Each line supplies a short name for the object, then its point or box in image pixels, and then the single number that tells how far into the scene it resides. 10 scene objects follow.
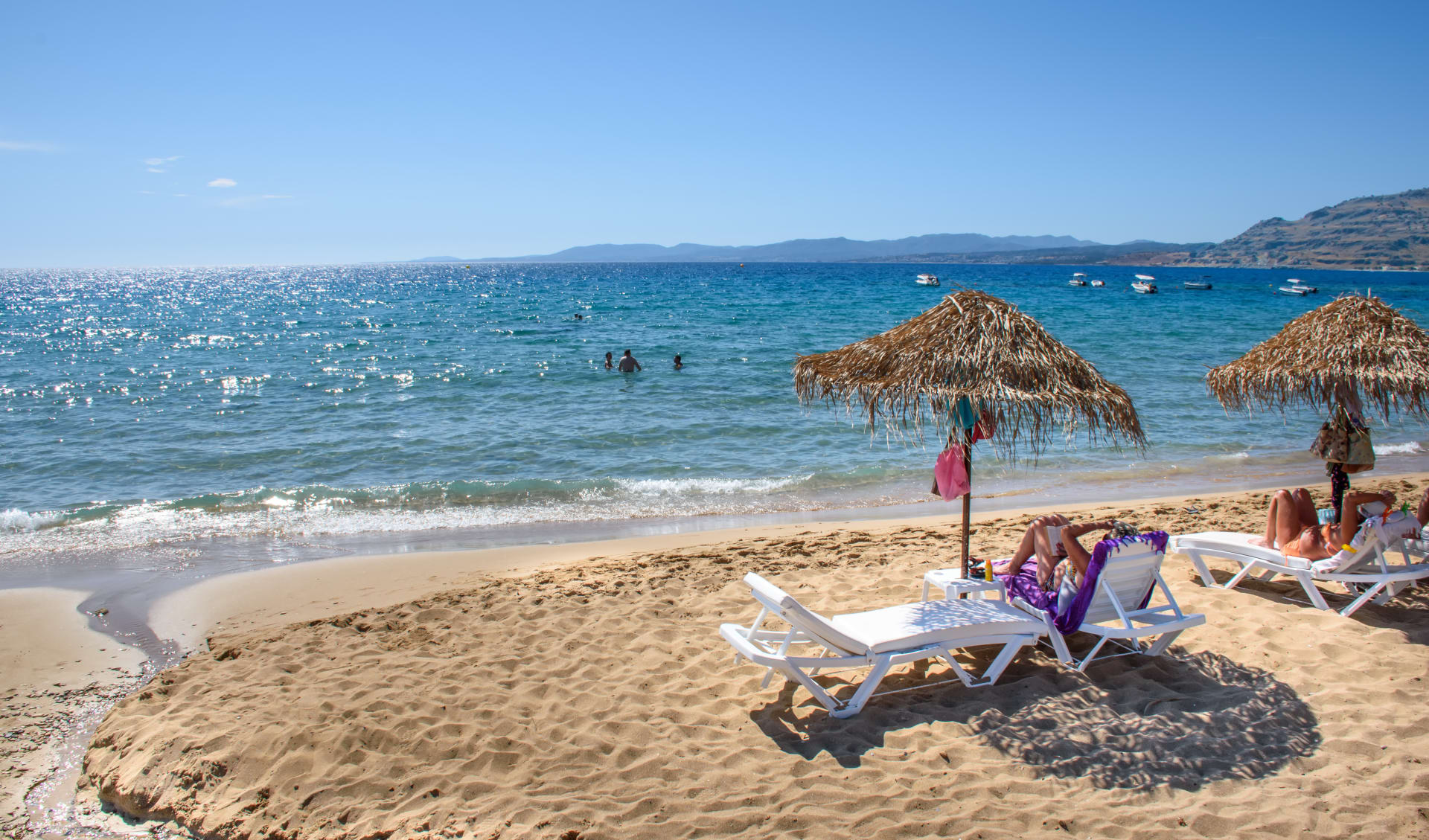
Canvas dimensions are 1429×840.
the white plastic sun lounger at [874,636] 4.50
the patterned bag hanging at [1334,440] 6.82
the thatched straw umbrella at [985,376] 5.22
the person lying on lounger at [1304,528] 5.69
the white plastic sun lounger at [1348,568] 5.49
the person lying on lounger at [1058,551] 4.99
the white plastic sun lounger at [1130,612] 4.76
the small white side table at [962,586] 5.46
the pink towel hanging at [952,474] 5.41
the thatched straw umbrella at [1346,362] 6.19
